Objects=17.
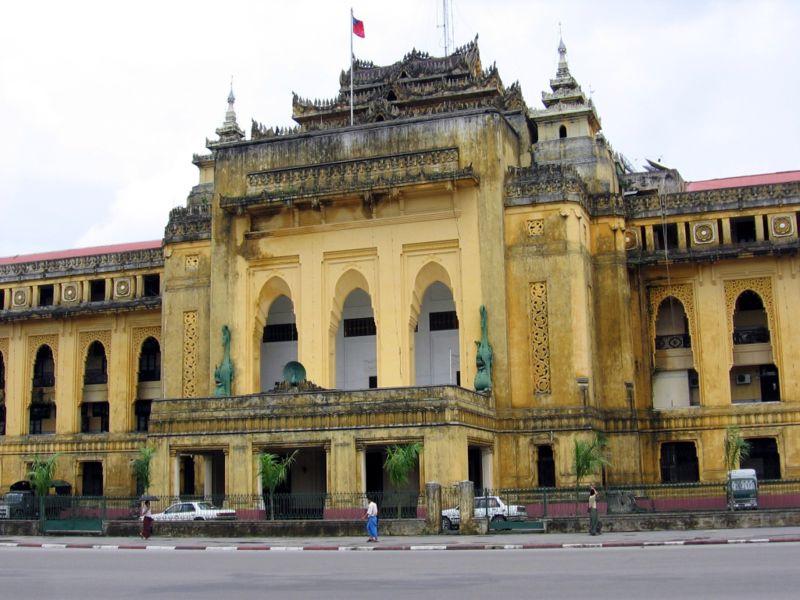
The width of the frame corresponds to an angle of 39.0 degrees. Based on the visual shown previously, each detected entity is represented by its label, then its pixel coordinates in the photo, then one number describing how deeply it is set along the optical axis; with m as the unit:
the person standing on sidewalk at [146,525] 29.84
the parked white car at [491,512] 29.97
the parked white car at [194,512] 34.56
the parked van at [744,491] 33.50
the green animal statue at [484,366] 38.00
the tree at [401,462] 33.16
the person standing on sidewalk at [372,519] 27.16
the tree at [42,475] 38.78
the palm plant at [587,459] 36.16
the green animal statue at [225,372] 41.10
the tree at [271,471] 34.03
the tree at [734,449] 37.94
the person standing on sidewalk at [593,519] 27.47
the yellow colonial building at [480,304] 37.97
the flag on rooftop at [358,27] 44.50
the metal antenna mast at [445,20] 51.43
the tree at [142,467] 38.91
